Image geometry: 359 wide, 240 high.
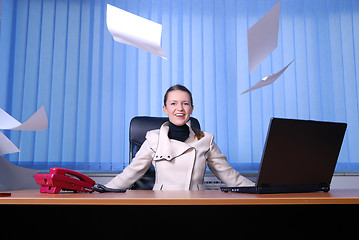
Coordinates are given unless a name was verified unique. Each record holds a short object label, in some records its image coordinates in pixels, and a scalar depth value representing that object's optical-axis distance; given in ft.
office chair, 5.19
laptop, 2.53
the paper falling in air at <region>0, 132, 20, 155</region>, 3.21
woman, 4.62
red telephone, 2.51
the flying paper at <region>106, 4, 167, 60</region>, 2.67
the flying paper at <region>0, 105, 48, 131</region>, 2.98
